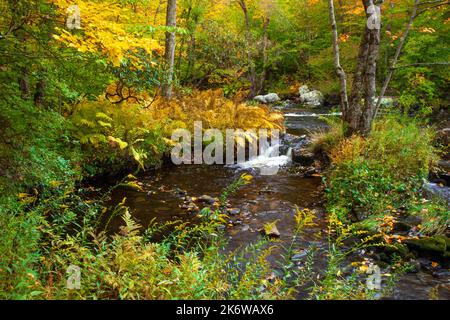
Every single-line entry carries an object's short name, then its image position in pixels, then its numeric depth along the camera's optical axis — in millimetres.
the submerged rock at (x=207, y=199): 7199
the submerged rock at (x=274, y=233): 5675
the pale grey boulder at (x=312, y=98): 22519
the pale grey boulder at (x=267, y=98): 23086
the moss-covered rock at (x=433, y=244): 5082
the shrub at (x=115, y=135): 7822
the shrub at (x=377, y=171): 6598
